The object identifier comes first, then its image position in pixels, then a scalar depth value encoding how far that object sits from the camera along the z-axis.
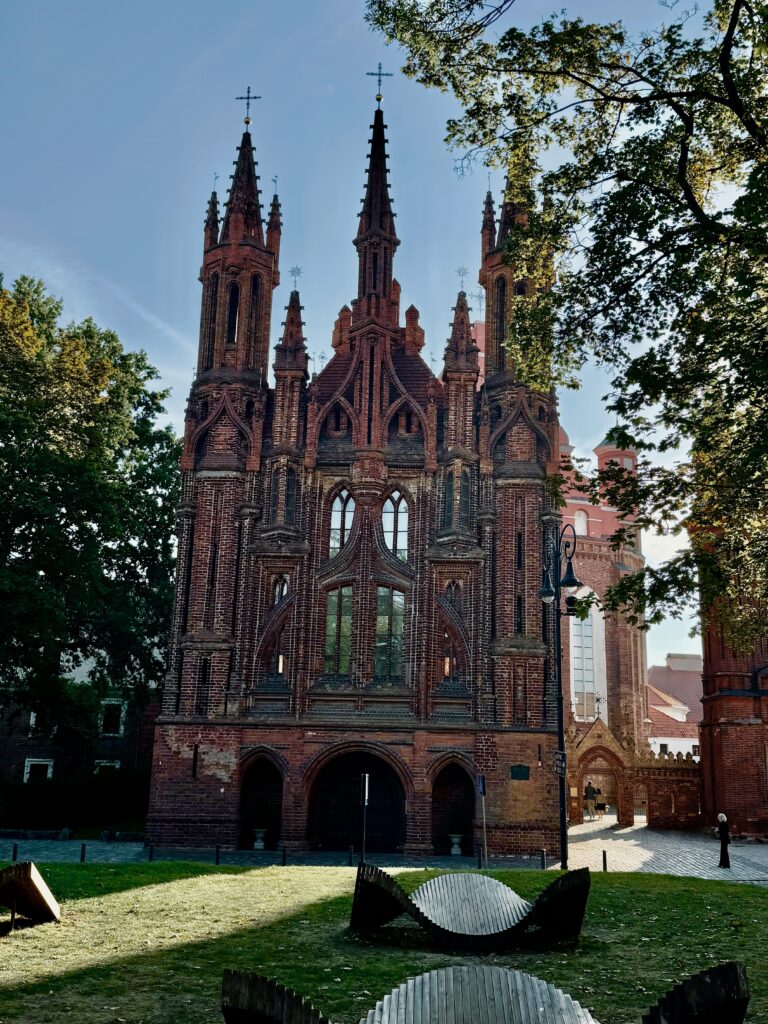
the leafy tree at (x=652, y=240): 12.19
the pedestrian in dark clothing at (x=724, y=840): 23.70
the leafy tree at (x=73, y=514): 26.92
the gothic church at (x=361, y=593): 26.73
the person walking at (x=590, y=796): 46.16
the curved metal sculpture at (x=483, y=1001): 5.87
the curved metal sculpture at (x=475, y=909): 10.58
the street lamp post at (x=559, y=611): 20.61
